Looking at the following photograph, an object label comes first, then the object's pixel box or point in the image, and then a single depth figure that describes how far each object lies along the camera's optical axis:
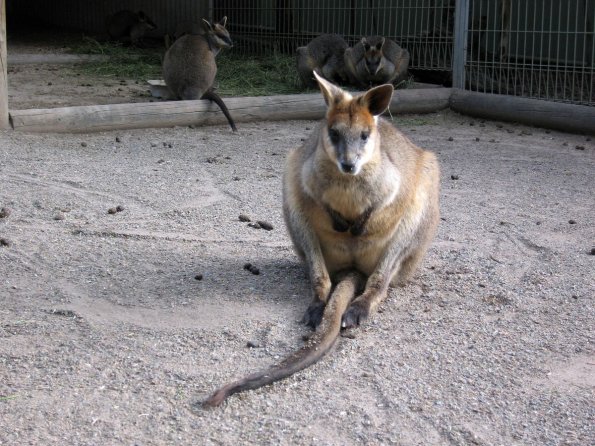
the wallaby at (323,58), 9.95
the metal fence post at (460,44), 9.32
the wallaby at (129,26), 13.52
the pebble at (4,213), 4.85
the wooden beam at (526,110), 7.88
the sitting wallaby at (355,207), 3.55
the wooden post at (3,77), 6.93
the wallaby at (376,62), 9.57
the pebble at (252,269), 4.11
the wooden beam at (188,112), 7.21
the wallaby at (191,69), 8.58
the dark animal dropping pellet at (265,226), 4.89
